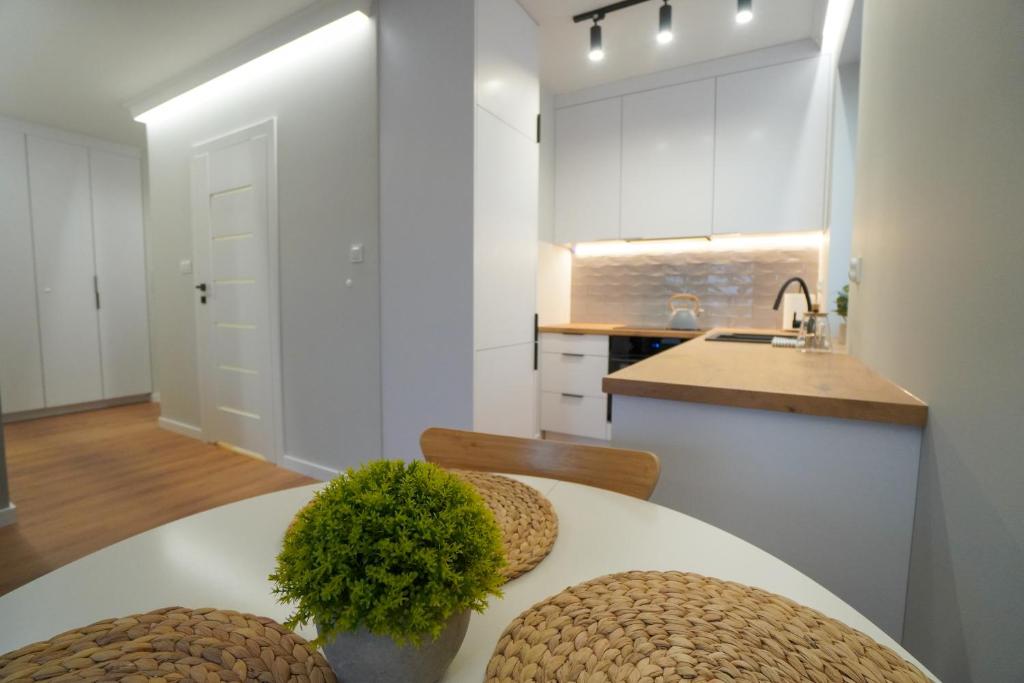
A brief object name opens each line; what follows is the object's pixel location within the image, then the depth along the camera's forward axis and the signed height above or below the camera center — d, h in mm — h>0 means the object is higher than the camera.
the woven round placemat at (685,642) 372 -291
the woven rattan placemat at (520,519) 583 -313
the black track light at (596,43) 2600 +1481
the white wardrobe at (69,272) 4086 +284
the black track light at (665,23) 2355 +1446
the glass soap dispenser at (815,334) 1810 -105
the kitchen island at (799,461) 995 -362
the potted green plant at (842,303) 2343 +21
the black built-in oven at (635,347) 3311 -296
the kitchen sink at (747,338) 2477 -177
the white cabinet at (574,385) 3410 -597
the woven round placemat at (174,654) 338 -278
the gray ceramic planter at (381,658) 350 -271
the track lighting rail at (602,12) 2453 +1589
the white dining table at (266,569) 481 -325
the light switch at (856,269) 1692 +142
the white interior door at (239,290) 3025 +94
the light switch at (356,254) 2576 +278
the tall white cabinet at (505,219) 2279 +454
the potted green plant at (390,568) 321 -189
